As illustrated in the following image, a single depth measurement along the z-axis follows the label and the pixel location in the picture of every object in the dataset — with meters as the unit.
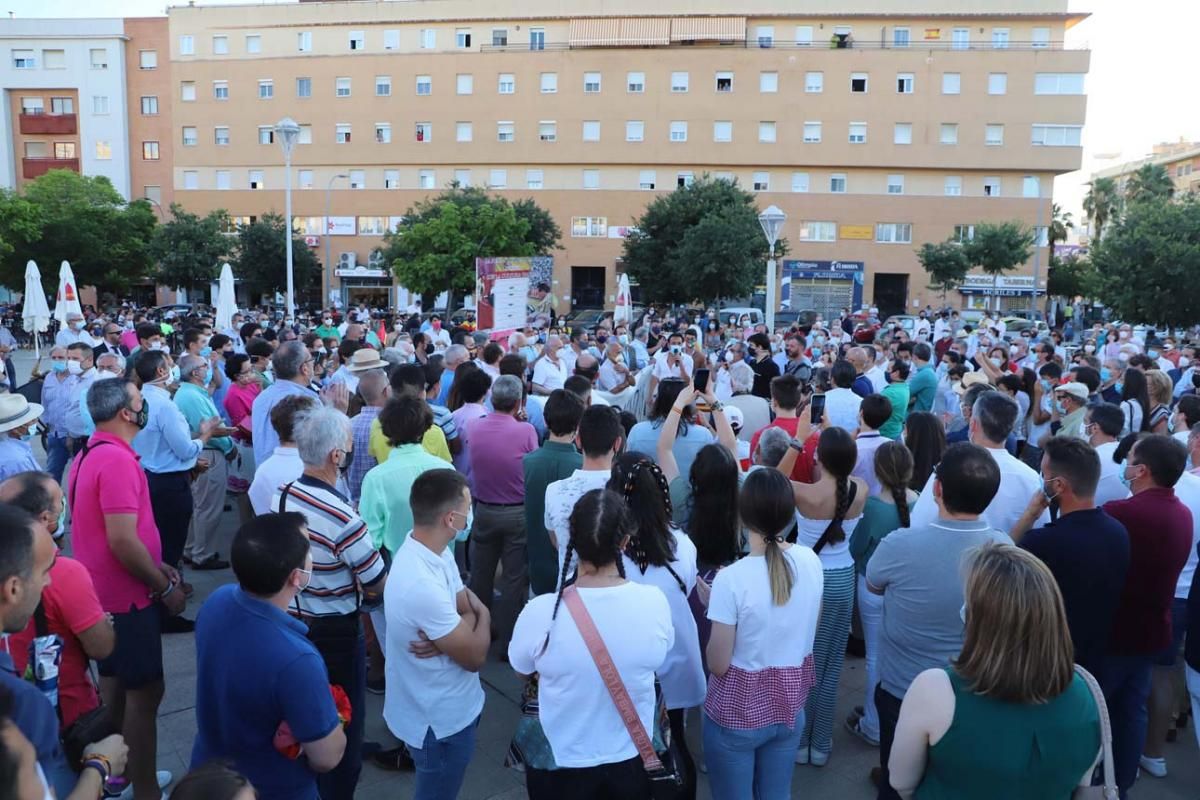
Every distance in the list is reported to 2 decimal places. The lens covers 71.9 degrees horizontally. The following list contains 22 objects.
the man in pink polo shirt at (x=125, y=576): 3.59
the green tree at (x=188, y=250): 42.00
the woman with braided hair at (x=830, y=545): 4.04
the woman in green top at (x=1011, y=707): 2.06
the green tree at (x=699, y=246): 35.69
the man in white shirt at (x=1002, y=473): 4.20
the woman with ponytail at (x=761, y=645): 2.94
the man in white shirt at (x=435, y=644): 2.89
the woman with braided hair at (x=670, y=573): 3.16
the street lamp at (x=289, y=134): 17.36
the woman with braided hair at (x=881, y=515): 4.30
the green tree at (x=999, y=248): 41.19
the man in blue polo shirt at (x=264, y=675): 2.39
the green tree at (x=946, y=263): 41.69
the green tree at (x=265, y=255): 44.22
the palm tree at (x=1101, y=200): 66.88
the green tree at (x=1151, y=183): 58.41
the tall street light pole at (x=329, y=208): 48.06
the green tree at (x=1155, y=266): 24.38
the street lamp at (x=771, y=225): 14.40
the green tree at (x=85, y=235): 41.12
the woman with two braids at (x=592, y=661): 2.51
